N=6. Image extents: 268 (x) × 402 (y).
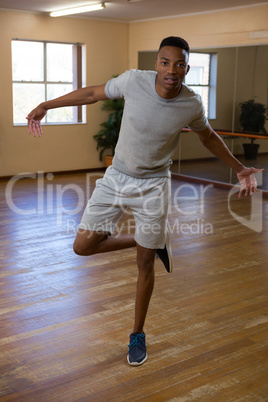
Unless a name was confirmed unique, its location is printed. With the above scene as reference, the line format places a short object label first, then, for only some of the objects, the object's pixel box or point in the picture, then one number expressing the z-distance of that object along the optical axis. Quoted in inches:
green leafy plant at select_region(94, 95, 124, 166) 339.3
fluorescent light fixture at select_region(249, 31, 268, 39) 265.4
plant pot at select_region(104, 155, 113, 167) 340.1
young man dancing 90.7
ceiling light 278.8
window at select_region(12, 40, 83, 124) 312.6
